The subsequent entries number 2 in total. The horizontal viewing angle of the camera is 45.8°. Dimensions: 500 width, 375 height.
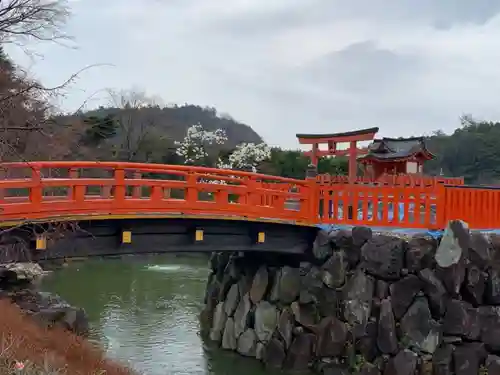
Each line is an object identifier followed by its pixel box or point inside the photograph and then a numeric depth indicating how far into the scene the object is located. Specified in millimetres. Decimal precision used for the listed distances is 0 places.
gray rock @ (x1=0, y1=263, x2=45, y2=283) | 11961
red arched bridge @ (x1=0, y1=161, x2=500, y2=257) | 8880
